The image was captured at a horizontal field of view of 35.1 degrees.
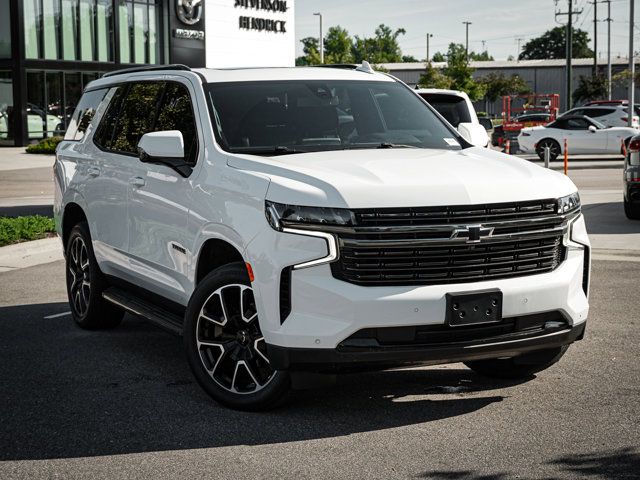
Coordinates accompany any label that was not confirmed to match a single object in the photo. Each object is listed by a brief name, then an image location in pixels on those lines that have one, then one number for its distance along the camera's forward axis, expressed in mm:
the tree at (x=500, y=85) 110669
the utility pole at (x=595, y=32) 92438
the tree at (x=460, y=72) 88000
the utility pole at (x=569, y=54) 55500
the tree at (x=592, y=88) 98000
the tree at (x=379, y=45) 189625
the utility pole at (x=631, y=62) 37003
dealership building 42844
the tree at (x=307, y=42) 178400
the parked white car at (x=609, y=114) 37844
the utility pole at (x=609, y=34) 77844
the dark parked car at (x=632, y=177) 14352
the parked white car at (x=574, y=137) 32156
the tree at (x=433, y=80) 79250
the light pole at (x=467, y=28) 158175
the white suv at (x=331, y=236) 5113
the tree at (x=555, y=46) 187375
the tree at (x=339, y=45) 124119
